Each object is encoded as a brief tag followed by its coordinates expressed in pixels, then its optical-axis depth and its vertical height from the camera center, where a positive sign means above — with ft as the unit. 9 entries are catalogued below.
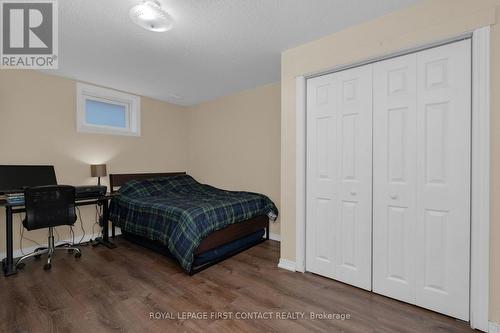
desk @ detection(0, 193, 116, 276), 8.04 -2.23
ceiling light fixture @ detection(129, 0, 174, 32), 5.62 +3.60
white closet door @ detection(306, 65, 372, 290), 7.07 -0.37
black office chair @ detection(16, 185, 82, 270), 8.38 -1.68
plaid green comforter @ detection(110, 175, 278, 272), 8.26 -1.92
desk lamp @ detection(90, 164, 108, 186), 11.55 -0.32
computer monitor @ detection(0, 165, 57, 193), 9.25 -0.52
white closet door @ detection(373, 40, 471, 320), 5.66 -0.36
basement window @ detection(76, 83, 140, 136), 11.80 +2.89
